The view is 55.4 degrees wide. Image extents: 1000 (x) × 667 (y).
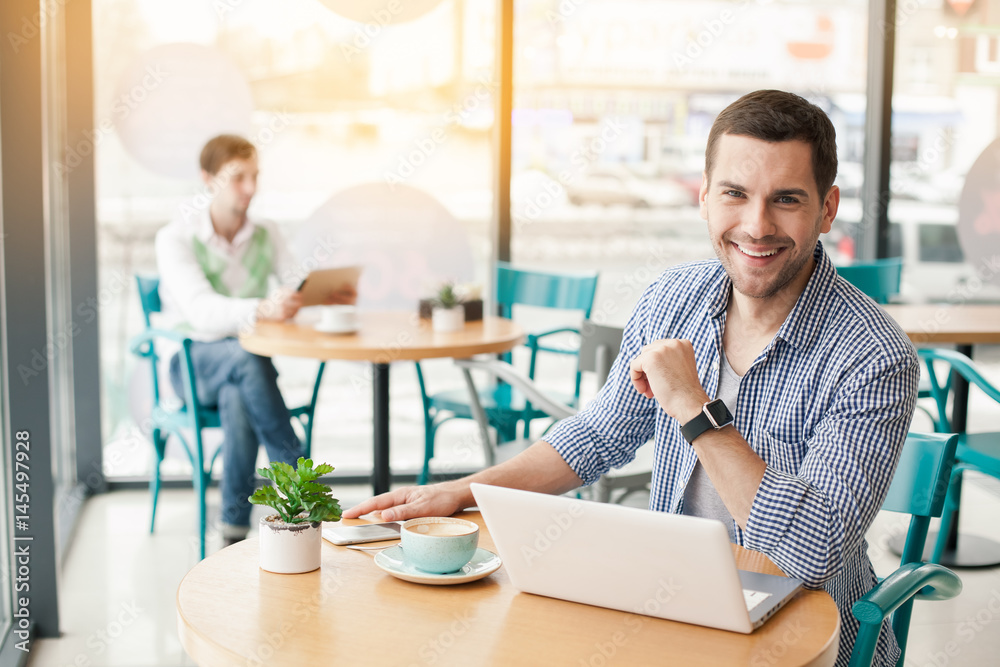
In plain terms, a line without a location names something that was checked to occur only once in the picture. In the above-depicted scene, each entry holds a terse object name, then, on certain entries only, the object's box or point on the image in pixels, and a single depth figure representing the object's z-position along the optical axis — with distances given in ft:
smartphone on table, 4.46
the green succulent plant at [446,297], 11.18
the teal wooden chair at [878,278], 12.79
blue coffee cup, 3.98
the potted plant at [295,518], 4.01
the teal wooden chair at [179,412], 10.73
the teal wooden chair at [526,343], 11.29
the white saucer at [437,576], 3.94
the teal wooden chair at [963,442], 9.53
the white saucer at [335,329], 10.66
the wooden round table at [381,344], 9.86
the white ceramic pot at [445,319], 11.02
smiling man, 4.26
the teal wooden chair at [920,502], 4.39
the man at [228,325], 11.37
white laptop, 3.35
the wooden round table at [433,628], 3.31
